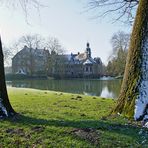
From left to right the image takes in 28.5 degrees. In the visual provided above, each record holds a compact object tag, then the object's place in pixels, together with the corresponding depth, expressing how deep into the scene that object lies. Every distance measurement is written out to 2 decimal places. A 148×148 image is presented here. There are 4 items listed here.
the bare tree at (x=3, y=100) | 8.02
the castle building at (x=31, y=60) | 86.91
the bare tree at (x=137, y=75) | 7.88
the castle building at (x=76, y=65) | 88.31
